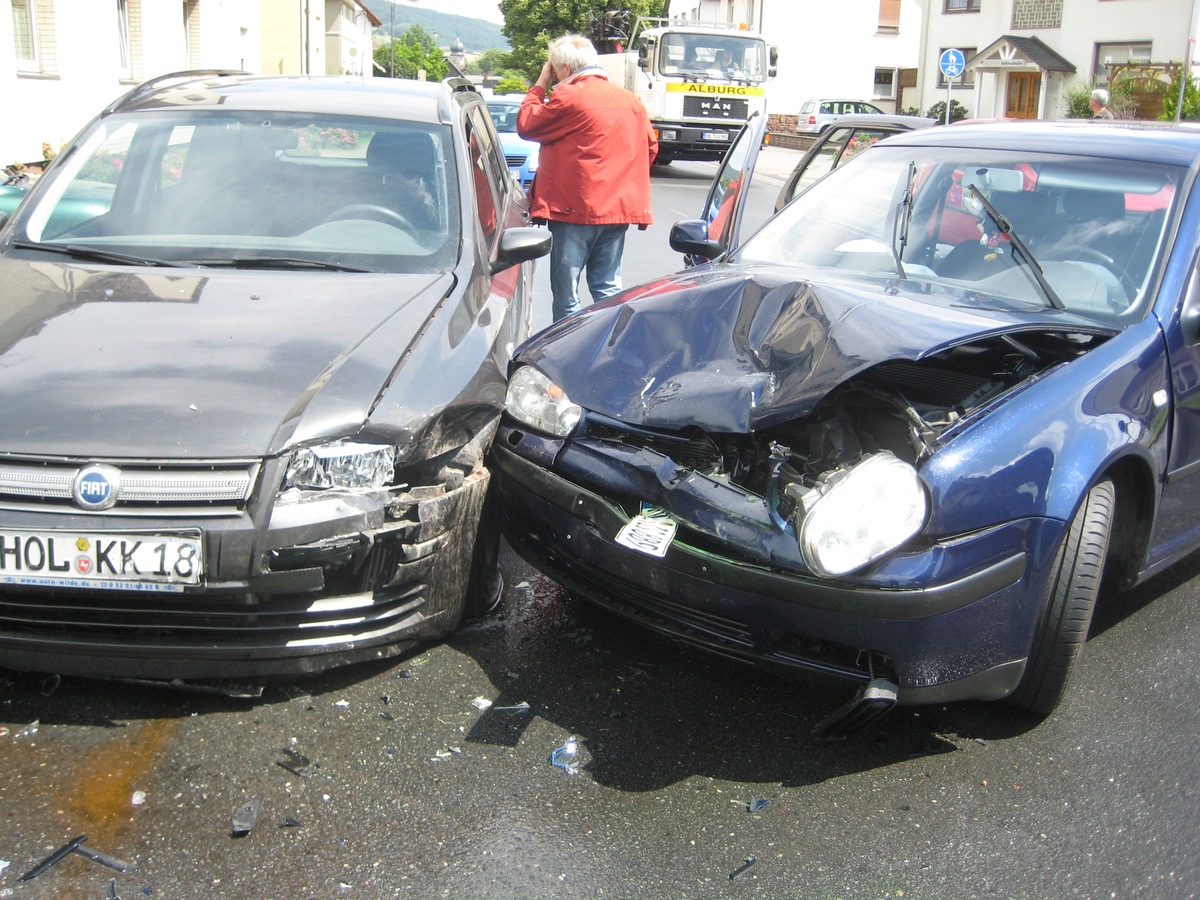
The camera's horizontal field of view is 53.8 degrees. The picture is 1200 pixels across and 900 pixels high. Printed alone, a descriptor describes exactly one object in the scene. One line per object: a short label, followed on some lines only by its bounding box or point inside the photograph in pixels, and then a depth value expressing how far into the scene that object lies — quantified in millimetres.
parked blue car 17625
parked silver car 40250
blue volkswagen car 2871
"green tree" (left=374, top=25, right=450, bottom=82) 87688
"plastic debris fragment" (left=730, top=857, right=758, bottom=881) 2595
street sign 24609
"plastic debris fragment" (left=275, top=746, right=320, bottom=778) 2911
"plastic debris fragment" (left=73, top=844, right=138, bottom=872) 2498
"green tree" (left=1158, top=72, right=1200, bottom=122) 30484
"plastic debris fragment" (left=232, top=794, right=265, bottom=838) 2654
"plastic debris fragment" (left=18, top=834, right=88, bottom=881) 2455
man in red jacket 6316
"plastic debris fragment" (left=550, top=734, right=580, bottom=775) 3004
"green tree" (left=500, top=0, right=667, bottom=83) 74812
